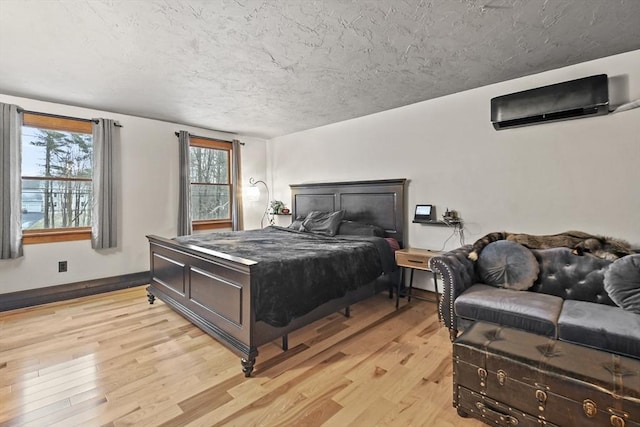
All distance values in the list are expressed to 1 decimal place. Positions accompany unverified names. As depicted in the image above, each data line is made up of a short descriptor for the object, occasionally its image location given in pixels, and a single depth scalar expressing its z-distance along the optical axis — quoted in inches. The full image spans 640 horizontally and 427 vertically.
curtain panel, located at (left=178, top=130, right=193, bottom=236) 183.3
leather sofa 71.5
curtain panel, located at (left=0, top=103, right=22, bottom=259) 130.2
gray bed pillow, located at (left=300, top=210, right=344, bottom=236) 156.7
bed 84.0
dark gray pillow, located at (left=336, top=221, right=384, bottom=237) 149.1
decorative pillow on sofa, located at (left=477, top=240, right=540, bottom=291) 98.7
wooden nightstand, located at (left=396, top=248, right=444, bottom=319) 124.1
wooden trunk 50.1
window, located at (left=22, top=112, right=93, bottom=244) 141.6
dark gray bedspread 85.9
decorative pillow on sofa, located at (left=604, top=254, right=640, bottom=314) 79.0
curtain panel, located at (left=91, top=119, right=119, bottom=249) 154.6
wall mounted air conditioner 99.1
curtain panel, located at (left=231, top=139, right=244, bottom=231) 209.8
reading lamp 226.5
